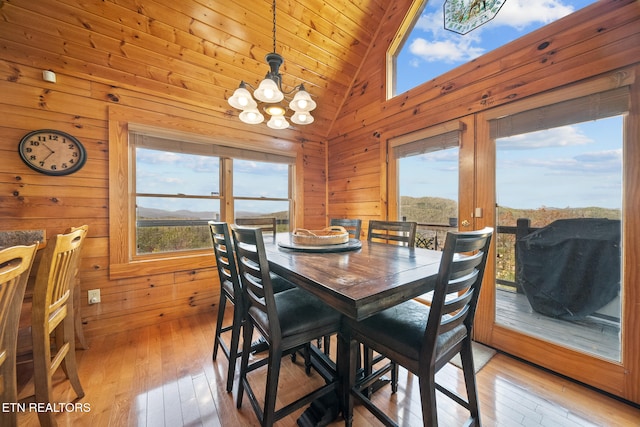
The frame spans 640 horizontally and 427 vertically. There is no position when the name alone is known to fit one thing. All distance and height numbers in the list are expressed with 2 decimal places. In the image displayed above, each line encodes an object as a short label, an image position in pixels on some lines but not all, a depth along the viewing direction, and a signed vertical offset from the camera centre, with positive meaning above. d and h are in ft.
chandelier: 4.99 +2.47
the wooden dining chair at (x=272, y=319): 3.66 -1.83
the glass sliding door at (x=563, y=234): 5.07 -0.56
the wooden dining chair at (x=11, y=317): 2.81 -1.37
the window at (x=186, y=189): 8.18 +0.83
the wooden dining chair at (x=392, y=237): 4.78 -0.76
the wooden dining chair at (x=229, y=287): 5.05 -1.88
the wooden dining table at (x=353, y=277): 2.84 -0.94
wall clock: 6.38 +1.62
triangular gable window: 5.89 +5.21
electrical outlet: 7.16 -2.57
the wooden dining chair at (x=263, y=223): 8.07 -0.43
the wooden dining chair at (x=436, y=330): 3.00 -1.76
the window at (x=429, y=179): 7.59 +1.13
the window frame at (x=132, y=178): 7.40 +1.01
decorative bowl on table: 5.52 -0.66
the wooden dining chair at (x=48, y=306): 3.72 -1.61
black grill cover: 5.10 -1.28
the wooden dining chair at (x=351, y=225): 7.85 -0.48
